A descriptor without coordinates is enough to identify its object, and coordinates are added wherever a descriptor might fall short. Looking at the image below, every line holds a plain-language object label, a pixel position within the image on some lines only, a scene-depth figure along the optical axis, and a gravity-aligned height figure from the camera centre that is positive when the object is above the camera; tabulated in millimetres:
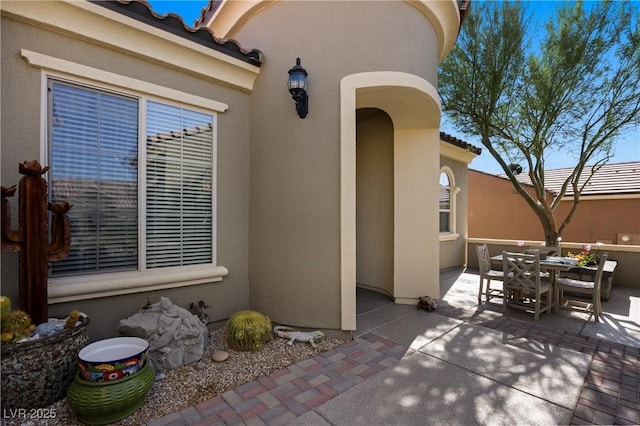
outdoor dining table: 5488 -945
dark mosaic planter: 2635 -1459
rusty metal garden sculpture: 2992 -229
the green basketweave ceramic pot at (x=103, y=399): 2619 -1674
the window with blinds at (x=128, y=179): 3697 +509
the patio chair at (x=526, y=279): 5281 -1218
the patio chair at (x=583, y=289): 5047 -1374
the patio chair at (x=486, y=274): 6199 -1260
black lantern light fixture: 4371 +1966
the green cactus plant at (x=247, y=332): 4113 -1671
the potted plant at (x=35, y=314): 2666 -982
